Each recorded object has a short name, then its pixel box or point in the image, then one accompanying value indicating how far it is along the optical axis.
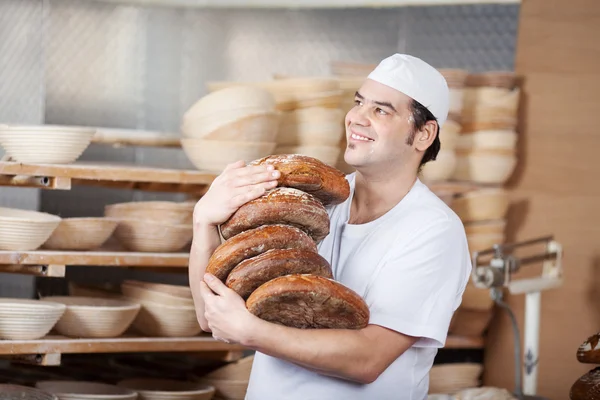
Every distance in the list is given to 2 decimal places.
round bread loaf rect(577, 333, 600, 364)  3.46
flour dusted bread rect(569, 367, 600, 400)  3.38
